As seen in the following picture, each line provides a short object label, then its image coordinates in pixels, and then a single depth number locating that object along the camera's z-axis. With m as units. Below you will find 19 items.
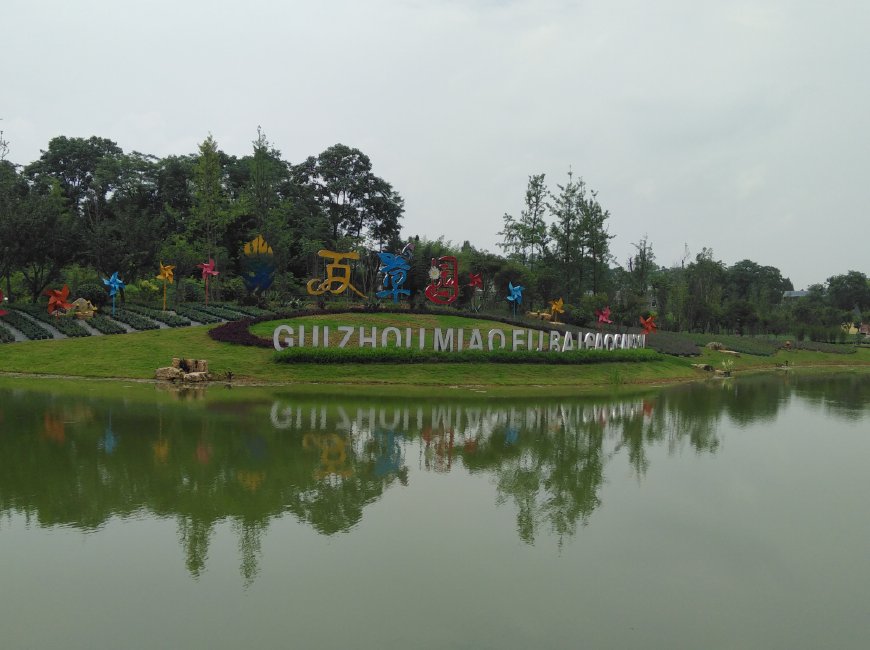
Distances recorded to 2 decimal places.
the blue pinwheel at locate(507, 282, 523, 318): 38.01
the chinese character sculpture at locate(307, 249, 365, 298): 29.71
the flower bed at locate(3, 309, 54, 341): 26.79
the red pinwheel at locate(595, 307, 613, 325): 34.84
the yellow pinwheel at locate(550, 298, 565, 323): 40.41
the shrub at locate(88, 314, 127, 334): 28.05
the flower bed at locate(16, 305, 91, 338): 27.47
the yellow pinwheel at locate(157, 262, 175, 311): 33.44
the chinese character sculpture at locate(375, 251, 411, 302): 31.14
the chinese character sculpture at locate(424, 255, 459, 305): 30.88
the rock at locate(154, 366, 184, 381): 21.11
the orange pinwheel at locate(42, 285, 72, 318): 29.70
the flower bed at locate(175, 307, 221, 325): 32.84
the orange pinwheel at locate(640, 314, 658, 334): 34.88
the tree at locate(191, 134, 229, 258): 42.50
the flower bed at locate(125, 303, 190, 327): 31.14
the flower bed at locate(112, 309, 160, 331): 29.70
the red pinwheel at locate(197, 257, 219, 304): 37.56
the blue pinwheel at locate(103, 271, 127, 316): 31.00
